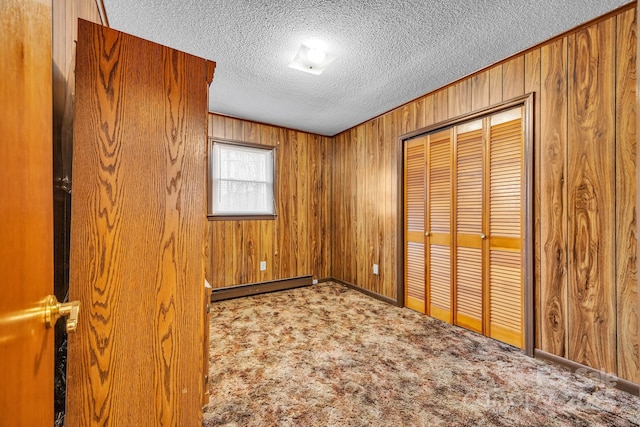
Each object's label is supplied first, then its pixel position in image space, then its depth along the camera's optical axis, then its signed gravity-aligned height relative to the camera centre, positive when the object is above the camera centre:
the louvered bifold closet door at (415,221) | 3.18 -0.10
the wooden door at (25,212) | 0.42 +0.00
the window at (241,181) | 3.73 +0.45
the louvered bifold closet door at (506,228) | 2.32 -0.14
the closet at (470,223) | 2.36 -0.11
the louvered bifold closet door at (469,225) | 2.62 -0.12
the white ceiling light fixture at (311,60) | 2.20 +1.25
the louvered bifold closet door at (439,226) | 2.89 -0.14
